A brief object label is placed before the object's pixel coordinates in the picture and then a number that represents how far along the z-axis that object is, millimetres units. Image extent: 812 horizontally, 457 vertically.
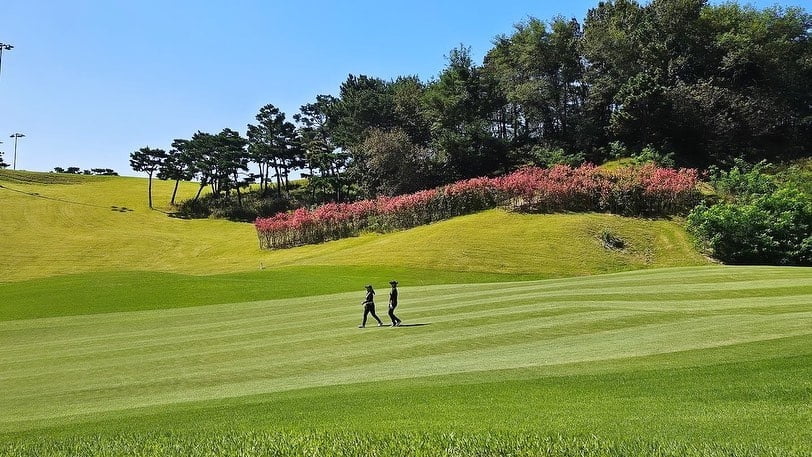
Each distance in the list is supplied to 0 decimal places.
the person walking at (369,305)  19938
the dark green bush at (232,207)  89000
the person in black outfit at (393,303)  19719
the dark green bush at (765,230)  38219
